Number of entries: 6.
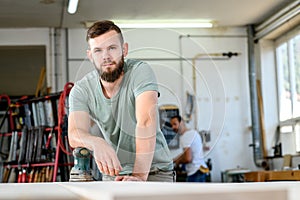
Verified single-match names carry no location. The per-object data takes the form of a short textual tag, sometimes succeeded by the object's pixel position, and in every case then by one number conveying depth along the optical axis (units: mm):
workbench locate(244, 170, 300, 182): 5694
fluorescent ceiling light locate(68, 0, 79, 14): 7297
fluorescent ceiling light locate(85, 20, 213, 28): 8585
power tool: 1521
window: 8102
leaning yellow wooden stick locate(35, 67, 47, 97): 8588
